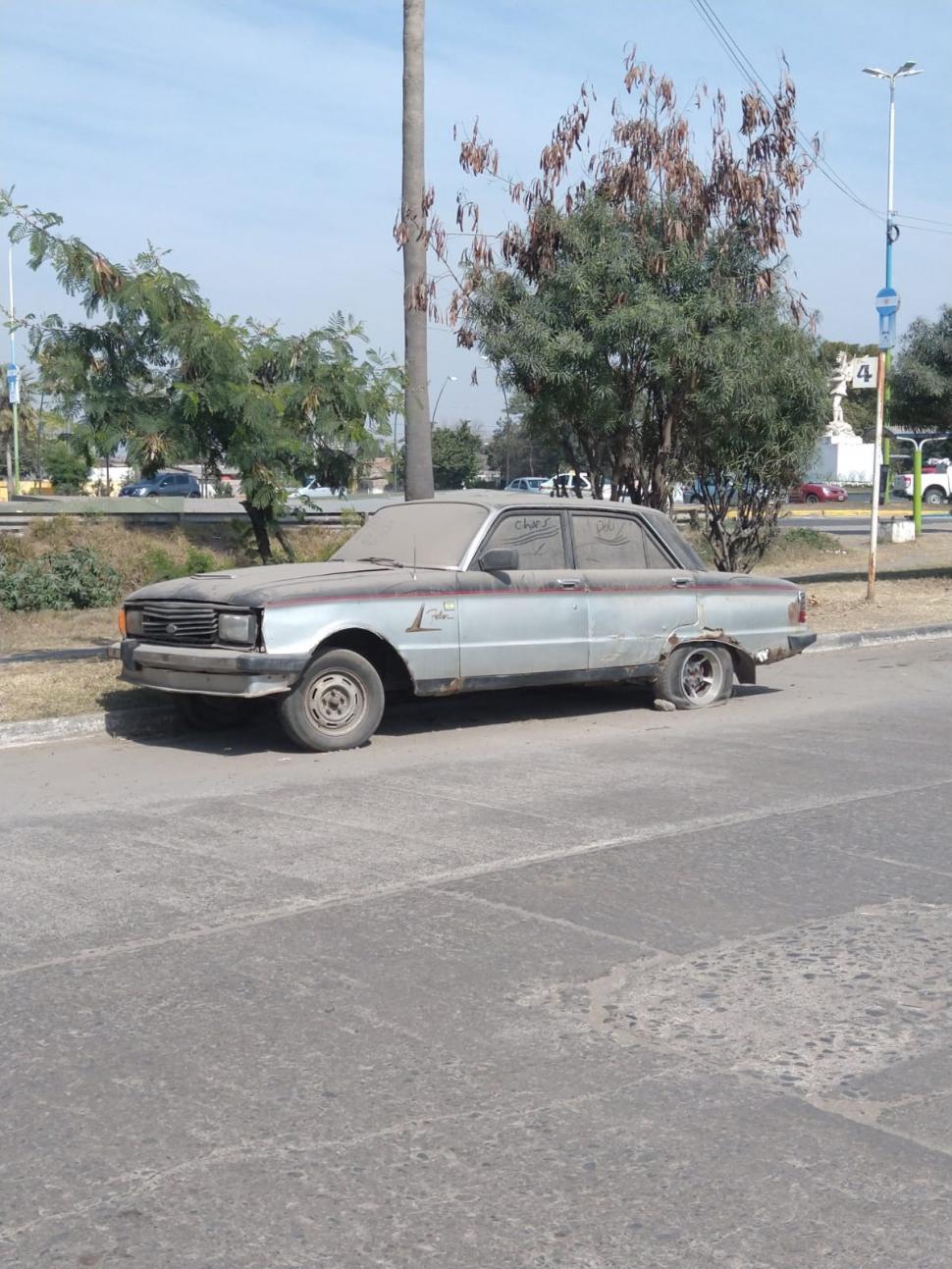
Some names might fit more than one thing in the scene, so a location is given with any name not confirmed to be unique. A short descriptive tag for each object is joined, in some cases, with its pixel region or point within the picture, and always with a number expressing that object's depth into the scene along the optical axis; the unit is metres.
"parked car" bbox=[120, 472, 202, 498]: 54.81
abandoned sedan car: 9.50
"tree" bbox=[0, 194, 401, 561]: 12.89
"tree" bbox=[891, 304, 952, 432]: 21.95
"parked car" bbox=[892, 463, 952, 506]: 58.62
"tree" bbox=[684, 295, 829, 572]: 15.24
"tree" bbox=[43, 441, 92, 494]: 57.62
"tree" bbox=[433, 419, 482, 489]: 59.62
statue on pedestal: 16.92
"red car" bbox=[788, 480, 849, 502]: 63.33
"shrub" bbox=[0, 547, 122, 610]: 19.08
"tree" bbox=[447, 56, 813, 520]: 14.96
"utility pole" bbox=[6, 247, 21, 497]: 50.66
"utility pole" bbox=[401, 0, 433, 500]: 13.41
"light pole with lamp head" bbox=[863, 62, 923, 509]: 33.16
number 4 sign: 19.91
